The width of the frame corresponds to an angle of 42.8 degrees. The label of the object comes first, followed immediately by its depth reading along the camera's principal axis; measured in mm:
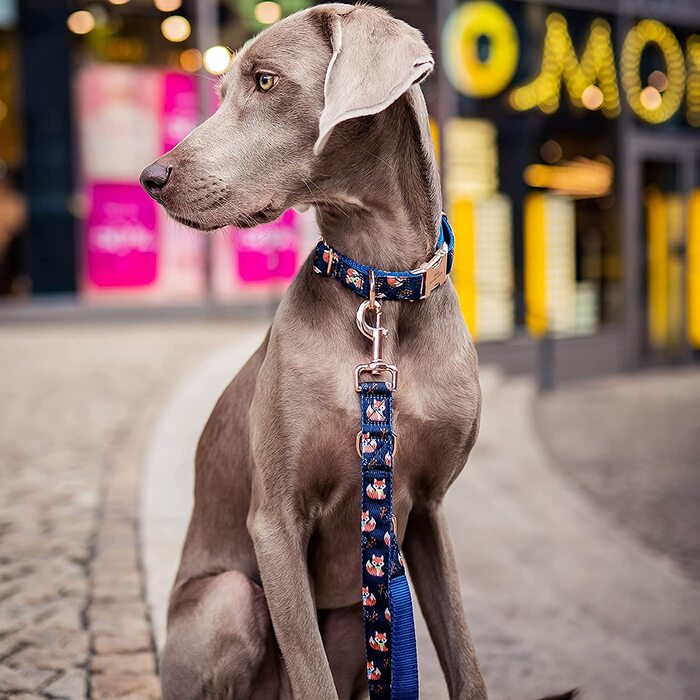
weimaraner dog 1779
